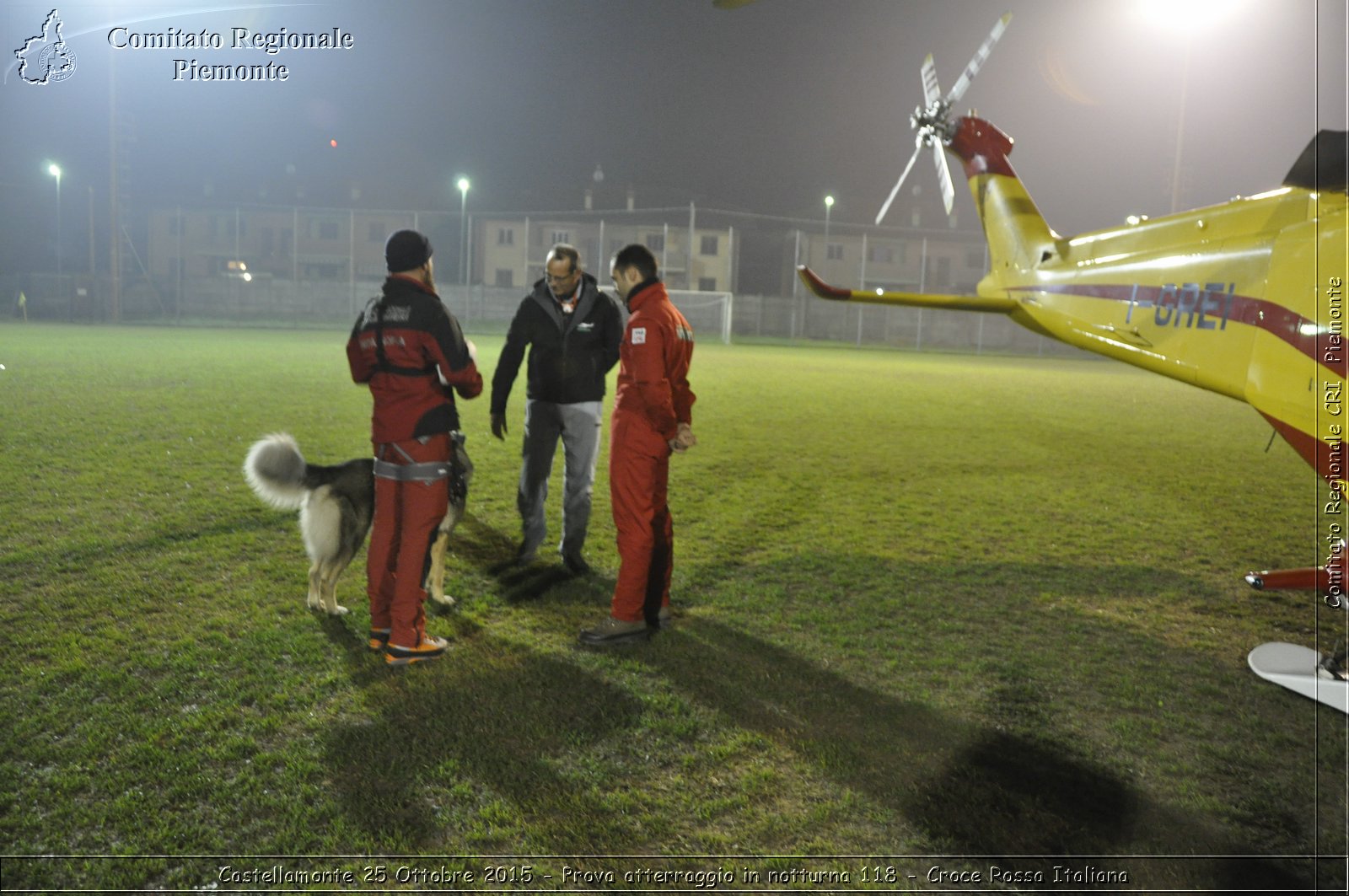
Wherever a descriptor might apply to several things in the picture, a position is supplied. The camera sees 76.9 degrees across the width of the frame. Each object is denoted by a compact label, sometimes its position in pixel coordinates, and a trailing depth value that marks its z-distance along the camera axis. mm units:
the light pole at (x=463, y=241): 48375
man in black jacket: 5668
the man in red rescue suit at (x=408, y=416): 4039
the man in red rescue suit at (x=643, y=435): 4316
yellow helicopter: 4109
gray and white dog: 4387
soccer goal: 39531
